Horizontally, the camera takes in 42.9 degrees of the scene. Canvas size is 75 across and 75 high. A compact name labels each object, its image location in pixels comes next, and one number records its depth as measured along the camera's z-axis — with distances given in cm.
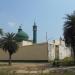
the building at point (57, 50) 2399
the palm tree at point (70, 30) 1703
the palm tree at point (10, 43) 2014
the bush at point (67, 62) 1720
